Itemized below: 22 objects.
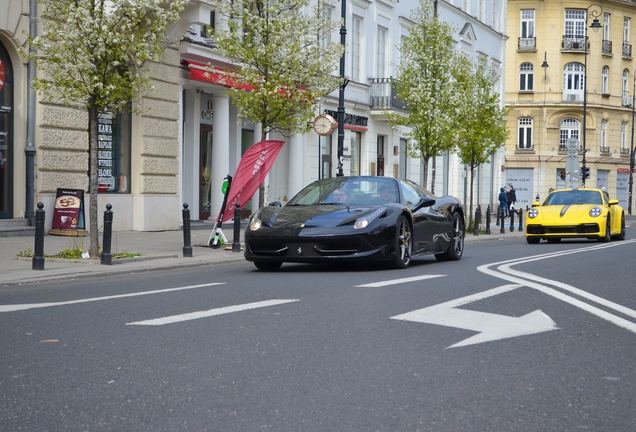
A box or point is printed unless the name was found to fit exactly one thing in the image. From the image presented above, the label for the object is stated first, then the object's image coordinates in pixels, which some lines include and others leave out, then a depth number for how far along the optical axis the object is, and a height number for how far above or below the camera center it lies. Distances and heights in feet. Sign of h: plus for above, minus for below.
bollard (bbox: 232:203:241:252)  60.42 -1.86
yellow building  238.07 +26.07
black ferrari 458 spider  41.68 -0.94
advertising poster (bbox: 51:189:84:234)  68.39 -0.80
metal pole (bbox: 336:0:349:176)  86.91 +7.38
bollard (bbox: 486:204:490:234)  101.85 -1.71
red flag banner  62.18 +1.72
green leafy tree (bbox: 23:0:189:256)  50.03 +7.33
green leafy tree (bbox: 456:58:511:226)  109.50 +8.80
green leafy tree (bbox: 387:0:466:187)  103.70 +12.05
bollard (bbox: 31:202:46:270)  44.16 -1.98
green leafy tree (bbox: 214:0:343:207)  67.21 +9.29
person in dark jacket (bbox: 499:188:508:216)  156.97 +0.86
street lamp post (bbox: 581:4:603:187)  191.64 +43.17
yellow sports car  77.30 -0.83
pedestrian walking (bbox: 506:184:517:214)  167.34 +1.43
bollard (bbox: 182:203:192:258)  55.36 -2.14
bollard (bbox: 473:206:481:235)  101.42 -1.53
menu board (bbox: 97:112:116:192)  76.89 +3.34
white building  91.66 +8.67
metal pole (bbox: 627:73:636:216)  227.20 +7.69
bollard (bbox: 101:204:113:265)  47.85 -1.82
